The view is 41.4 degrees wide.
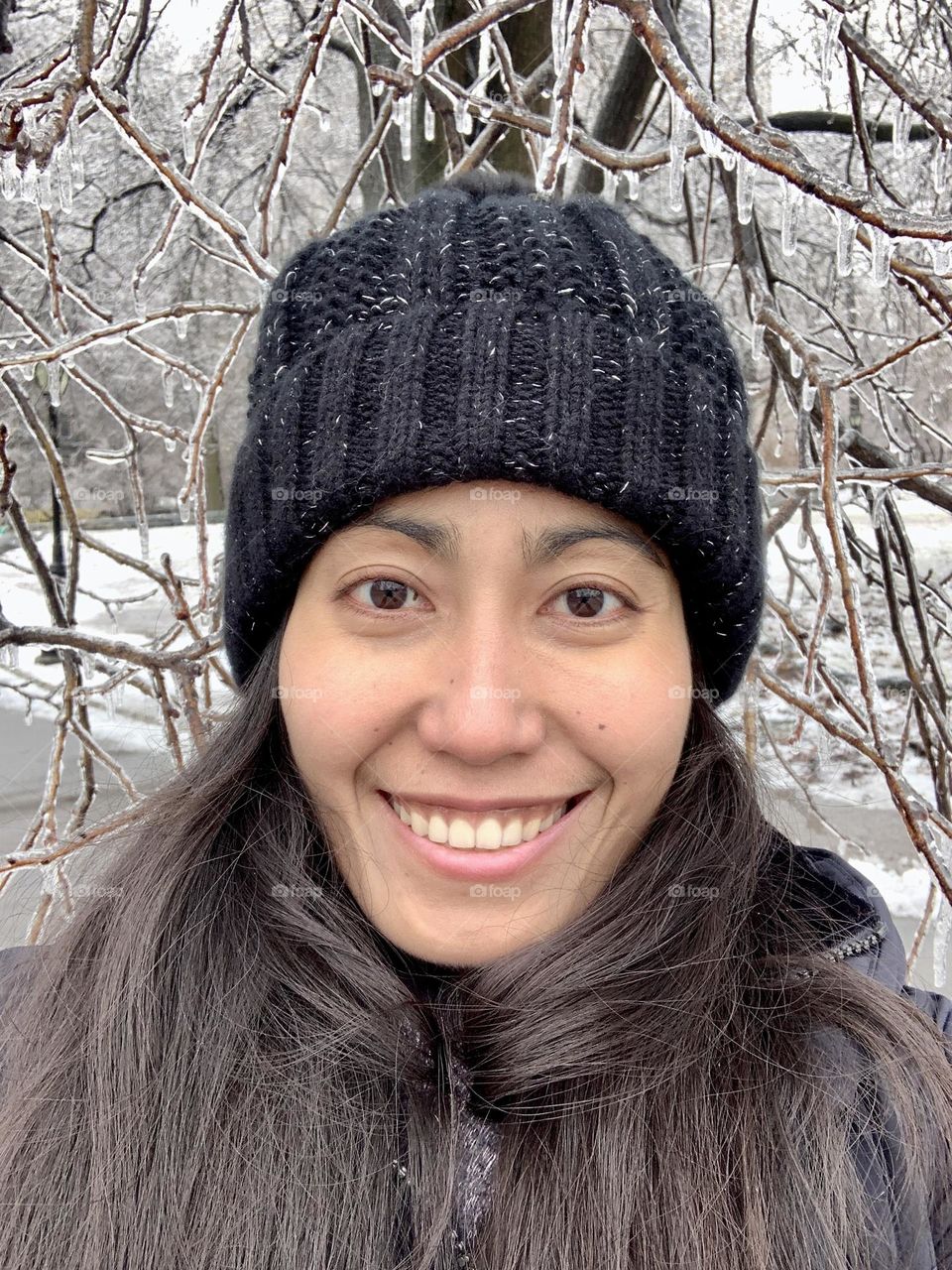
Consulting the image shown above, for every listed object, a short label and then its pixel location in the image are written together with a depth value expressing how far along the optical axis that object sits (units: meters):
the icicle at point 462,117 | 0.58
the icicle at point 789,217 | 0.45
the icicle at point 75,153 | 0.48
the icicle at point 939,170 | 0.61
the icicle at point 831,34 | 0.54
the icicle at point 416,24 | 0.47
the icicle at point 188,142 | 0.56
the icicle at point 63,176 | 0.47
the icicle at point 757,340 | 0.56
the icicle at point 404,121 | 0.53
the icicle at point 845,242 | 0.44
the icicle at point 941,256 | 0.39
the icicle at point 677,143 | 0.46
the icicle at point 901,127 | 0.64
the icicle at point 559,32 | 0.46
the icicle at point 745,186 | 0.44
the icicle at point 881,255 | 0.42
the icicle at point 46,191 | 0.45
